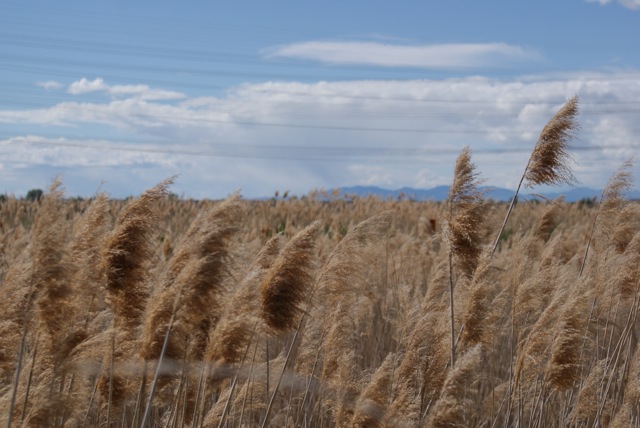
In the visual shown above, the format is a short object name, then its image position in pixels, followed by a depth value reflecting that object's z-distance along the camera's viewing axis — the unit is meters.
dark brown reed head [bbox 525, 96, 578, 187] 4.83
